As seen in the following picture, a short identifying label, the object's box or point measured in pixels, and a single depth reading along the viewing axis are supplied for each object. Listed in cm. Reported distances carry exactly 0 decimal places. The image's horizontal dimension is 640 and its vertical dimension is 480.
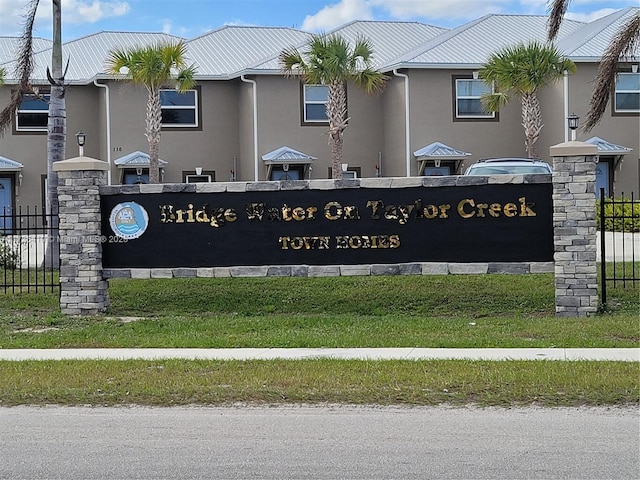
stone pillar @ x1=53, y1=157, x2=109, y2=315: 1700
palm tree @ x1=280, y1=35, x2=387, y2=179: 2897
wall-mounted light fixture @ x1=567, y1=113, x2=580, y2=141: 1927
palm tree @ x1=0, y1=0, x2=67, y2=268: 2061
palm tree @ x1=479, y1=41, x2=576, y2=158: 2977
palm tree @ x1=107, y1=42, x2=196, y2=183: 2903
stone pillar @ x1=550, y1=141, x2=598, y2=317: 1558
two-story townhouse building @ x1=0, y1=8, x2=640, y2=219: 3278
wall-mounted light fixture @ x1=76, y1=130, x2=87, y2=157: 2197
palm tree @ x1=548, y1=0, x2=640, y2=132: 1761
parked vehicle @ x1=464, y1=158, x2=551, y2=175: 2197
